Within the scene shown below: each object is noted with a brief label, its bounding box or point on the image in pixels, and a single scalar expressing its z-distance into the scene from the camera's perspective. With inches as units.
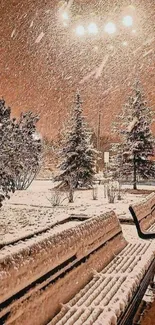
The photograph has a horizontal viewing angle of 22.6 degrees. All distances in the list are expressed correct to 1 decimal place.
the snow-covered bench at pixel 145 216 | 240.8
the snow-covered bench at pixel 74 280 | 93.2
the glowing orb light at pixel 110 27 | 518.8
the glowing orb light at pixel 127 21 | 436.6
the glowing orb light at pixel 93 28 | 527.7
